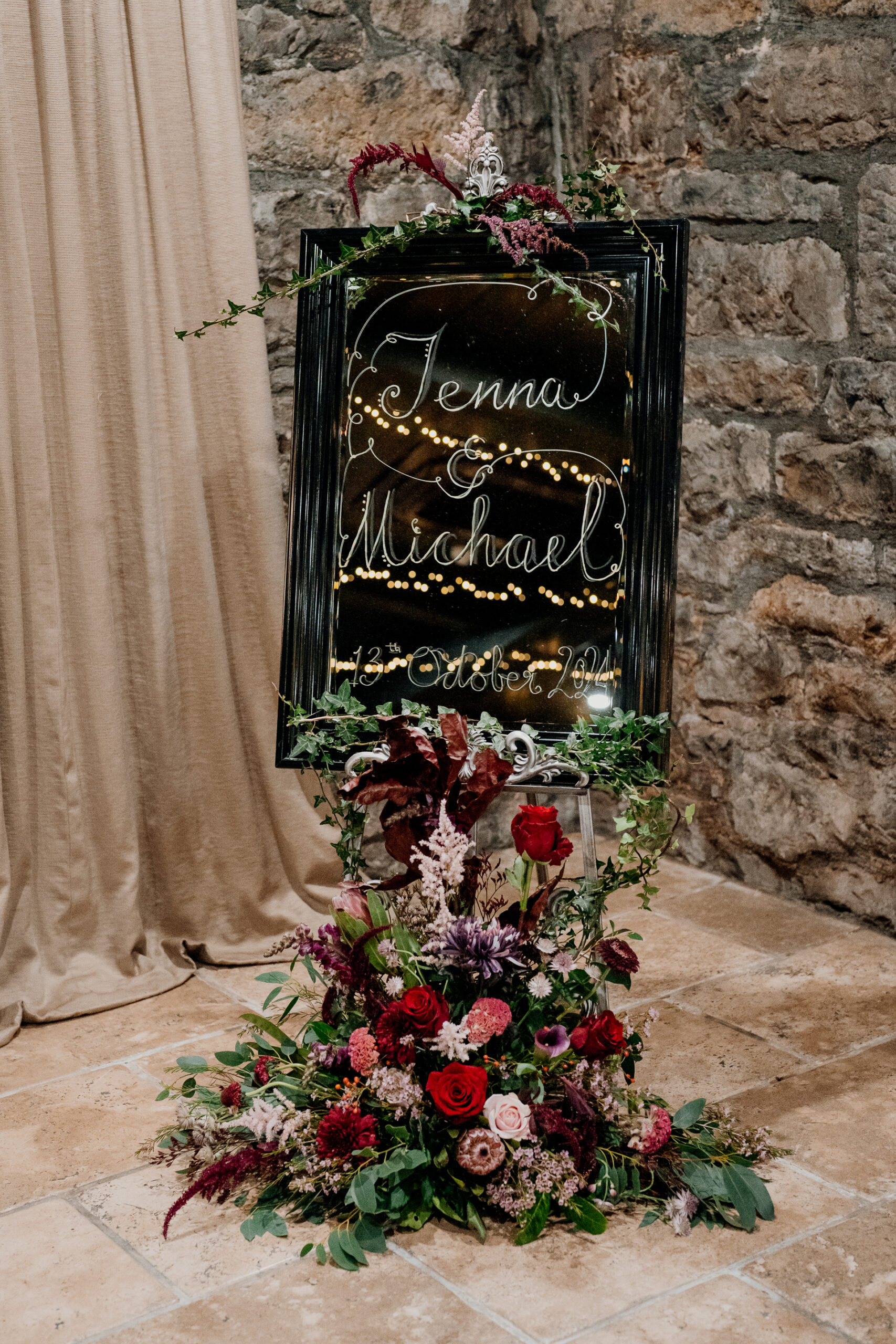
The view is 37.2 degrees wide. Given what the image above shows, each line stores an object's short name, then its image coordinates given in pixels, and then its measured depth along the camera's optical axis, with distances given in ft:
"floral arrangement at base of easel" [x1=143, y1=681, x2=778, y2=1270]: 5.85
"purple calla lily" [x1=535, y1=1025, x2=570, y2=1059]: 6.06
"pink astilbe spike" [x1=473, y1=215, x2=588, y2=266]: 6.62
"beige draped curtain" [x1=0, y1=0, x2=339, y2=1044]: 8.06
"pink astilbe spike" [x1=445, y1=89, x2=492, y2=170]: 6.72
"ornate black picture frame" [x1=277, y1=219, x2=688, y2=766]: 6.71
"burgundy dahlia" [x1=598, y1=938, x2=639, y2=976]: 6.28
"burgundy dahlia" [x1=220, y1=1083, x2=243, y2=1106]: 6.46
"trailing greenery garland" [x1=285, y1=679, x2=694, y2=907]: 6.39
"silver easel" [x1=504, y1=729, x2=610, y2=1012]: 6.51
